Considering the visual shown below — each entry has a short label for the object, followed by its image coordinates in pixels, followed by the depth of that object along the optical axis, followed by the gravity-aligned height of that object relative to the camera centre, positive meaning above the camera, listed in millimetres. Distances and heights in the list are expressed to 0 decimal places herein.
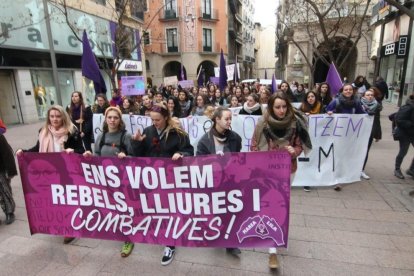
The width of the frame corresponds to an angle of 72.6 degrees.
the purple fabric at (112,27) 19594 +3672
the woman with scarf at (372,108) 5085 -675
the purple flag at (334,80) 6327 -194
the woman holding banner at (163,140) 3043 -659
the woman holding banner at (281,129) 3039 -596
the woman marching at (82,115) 5758 -676
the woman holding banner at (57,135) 3383 -618
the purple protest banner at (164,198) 2715 -1199
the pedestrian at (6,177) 3857 -1266
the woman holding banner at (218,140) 3008 -678
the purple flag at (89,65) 6145 +348
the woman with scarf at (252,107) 5289 -594
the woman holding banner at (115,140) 3203 -678
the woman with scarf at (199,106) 6619 -690
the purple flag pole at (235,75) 14484 +17
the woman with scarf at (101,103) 6355 -494
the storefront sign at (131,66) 21719 +1120
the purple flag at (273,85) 10919 -432
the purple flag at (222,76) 11049 -2
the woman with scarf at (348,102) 4949 -548
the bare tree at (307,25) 12738 +3060
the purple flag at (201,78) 15584 -96
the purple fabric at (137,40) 23625 +3257
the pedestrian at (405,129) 4862 -1052
